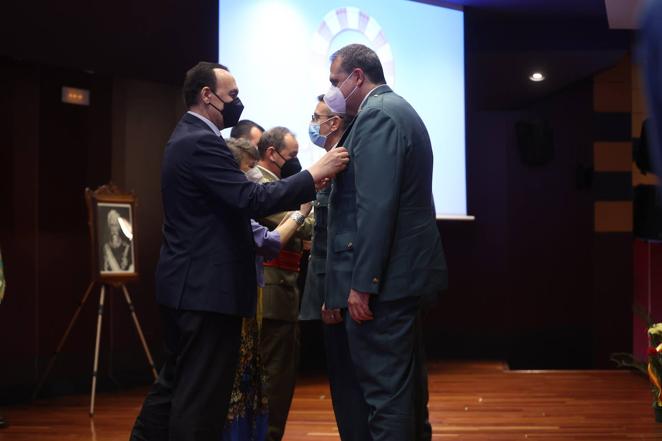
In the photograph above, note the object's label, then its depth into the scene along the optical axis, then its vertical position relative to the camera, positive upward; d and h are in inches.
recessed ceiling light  293.3 +45.9
